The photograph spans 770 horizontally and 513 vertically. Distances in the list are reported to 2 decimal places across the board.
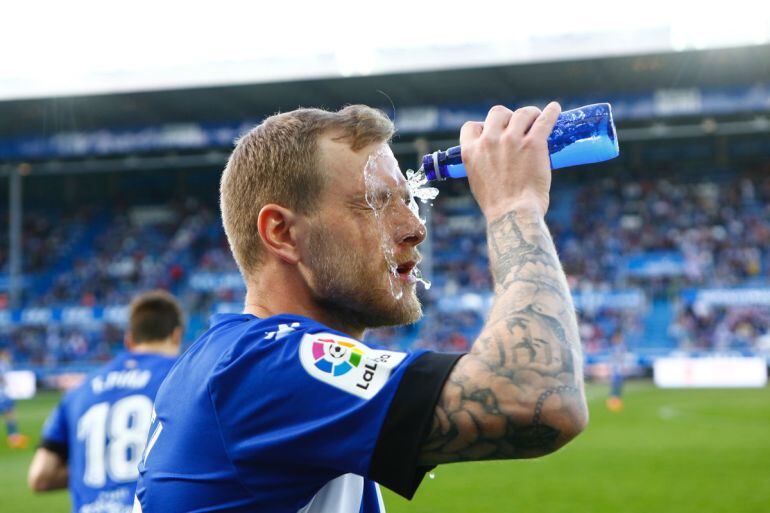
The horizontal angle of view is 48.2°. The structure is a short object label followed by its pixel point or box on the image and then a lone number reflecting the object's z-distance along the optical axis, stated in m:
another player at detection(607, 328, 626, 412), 21.12
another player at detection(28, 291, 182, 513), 4.35
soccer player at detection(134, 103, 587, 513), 1.55
